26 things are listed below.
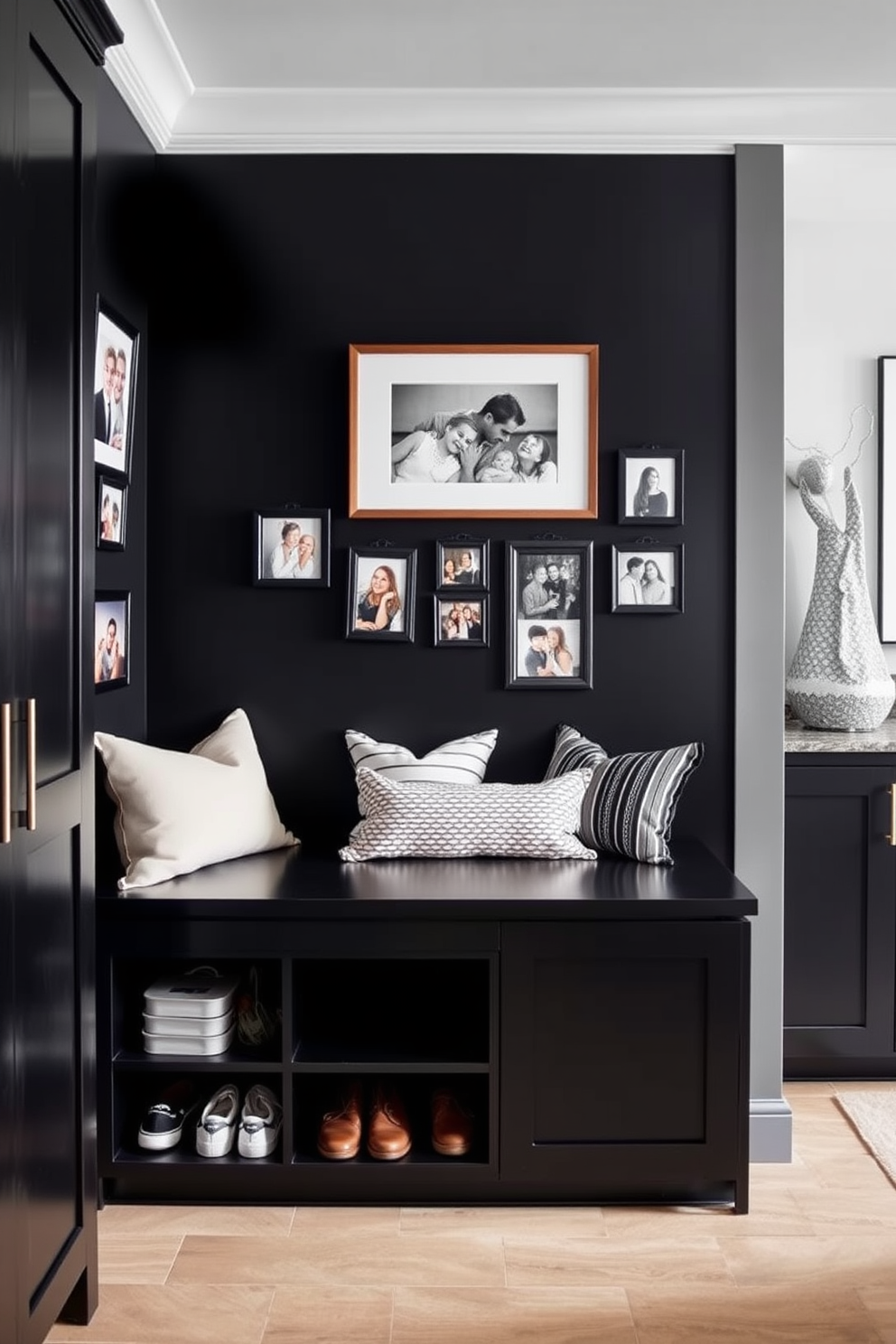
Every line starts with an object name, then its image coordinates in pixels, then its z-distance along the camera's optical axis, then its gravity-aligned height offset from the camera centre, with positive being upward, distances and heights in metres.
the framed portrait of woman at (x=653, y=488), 3.04 +0.42
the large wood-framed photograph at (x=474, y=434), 3.04 +0.56
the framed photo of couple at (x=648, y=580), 3.06 +0.18
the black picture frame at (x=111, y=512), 2.69 +0.32
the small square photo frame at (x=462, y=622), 3.09 +0.07
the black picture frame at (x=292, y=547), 3.06 +0.26
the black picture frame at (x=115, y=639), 2.70 +0.02
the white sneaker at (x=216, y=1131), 2.57 -1.06
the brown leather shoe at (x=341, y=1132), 2.58 -1.07
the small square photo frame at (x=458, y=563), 3.07 +0.23
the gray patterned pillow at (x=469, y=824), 2.76 -0.41
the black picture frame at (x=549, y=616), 3.07 +0.09
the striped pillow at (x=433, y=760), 2.96 -0.28
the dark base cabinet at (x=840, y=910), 3.21 -0.71
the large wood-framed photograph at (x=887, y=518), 3.78 +0.42
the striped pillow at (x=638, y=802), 2.79 -0.37
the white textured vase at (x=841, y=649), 3.38 +0.00
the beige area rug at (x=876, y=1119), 2.84 -1.21
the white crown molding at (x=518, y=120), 2.96 +1.34
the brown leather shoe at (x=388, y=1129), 2.58 -1.07
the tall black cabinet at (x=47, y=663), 1.77 -0.02
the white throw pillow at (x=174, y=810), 2.64 -0.37
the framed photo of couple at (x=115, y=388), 2.65 +0.61
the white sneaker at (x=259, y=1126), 2.59 -1.06
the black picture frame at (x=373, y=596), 3.07 +0.15
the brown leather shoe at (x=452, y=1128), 2.59 -1.07
